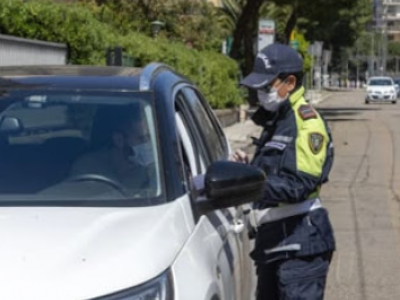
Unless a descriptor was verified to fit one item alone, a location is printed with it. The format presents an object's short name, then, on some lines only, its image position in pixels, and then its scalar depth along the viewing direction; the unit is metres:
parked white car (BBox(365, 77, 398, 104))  57.03
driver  4.15
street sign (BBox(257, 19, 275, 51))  28.15
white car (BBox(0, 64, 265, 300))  3.18
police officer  4.51
